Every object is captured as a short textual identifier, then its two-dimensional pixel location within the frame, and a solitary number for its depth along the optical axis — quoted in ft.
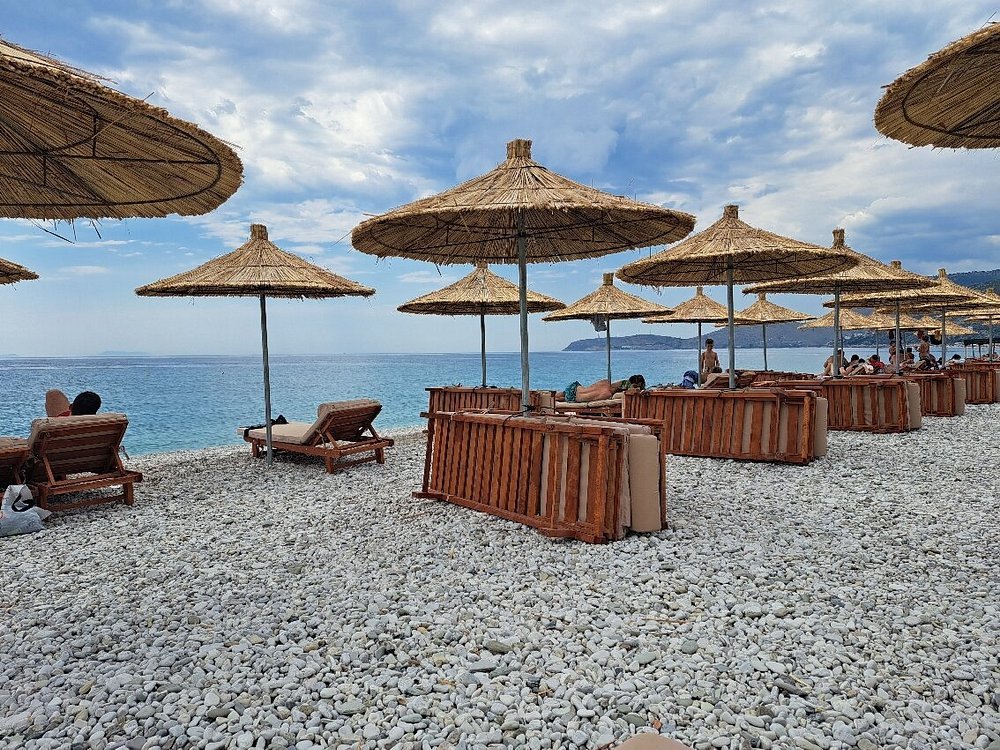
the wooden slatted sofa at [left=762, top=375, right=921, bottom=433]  32.63
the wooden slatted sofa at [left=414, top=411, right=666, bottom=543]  14.97
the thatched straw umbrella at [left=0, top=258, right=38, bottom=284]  24.29
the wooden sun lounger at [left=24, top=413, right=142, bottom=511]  18.38
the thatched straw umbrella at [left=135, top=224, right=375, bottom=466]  23.95
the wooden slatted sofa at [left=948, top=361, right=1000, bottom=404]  49.65
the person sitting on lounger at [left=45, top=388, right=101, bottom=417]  23.30
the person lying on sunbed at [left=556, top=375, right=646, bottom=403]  36.96
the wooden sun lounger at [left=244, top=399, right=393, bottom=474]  25.16
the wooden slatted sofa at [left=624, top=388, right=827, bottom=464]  24.35
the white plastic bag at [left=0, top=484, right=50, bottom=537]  16.81
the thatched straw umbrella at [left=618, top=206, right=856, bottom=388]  23.91
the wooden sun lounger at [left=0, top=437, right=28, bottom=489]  18.47
